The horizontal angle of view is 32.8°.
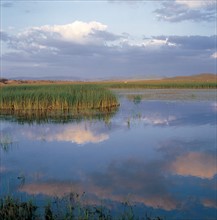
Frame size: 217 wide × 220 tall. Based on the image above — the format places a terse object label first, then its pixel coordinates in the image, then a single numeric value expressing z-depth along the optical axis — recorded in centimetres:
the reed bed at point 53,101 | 1559
